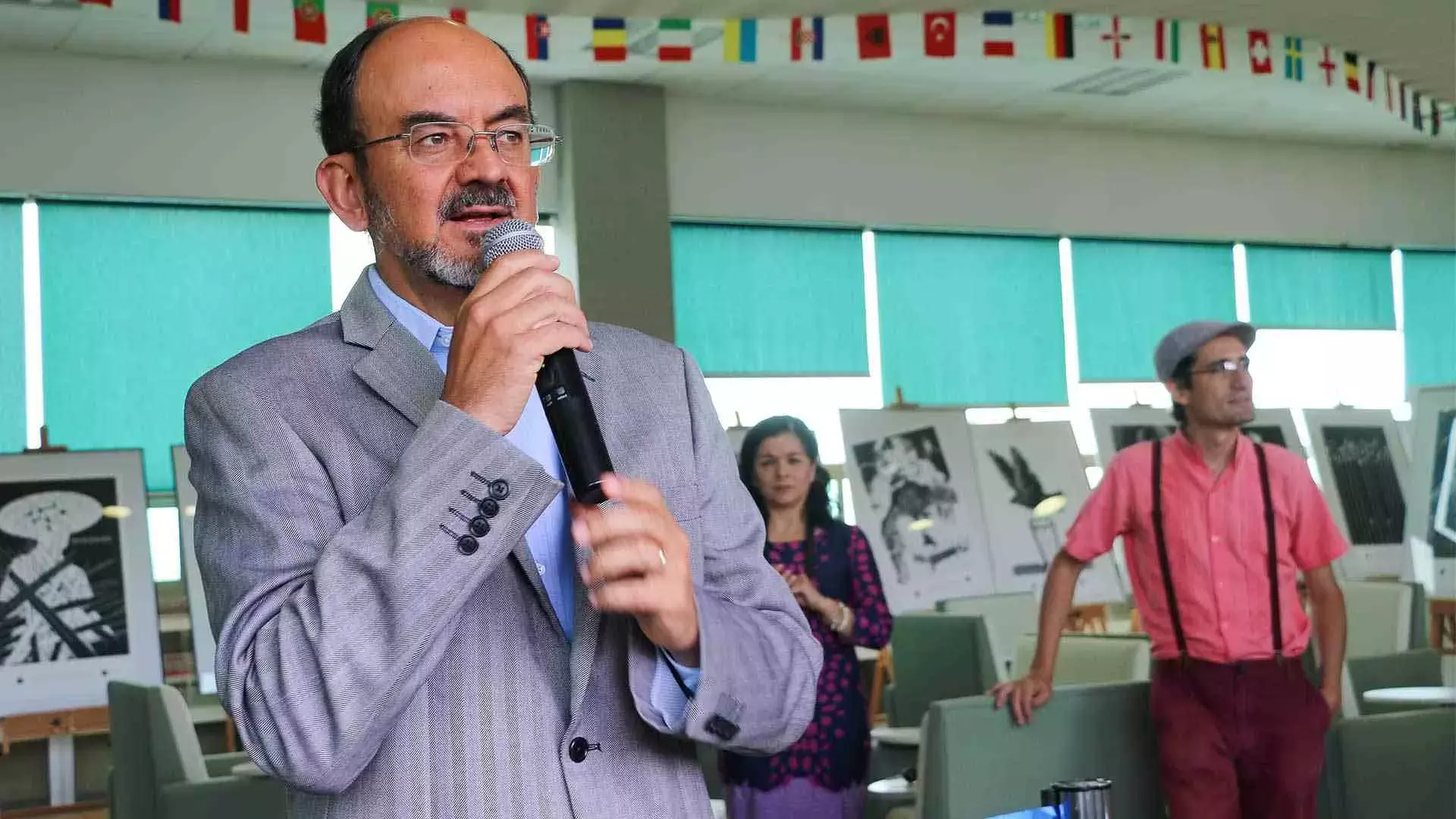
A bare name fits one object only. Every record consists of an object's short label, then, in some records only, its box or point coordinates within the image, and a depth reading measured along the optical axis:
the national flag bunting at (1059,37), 8.01
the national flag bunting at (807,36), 8.01
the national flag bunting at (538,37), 7.63
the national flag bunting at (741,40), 7.84
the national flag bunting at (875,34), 7.83
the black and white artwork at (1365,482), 10.35
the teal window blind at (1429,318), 12.14
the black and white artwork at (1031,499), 9.49
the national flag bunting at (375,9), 6.66
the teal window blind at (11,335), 7.97
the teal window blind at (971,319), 10.34
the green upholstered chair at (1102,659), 5.19
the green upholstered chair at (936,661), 6.12
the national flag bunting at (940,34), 7.93
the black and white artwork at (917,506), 8.98
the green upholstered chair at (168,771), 5.21
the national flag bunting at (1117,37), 8.23
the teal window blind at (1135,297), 10.97
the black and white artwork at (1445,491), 9.33
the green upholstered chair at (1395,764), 4.36
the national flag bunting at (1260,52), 8.52
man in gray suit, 0.99
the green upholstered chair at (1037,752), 3.90
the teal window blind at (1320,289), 11.64
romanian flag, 7.61
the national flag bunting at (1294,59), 8.67
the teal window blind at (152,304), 8.13
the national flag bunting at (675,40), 7.76
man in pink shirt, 3.74
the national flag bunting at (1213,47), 8.29
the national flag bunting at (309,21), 6.55
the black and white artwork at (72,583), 6.73
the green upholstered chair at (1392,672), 5.84
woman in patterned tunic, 4.06
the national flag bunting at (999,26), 8.05
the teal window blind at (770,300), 9.75
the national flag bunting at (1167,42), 8.24
